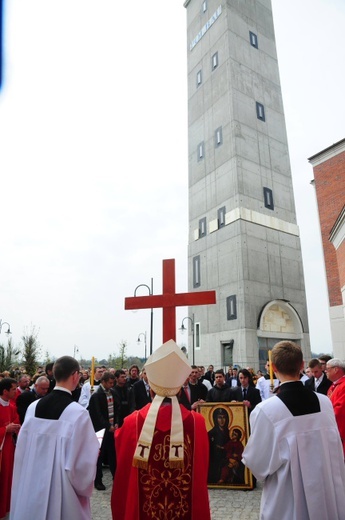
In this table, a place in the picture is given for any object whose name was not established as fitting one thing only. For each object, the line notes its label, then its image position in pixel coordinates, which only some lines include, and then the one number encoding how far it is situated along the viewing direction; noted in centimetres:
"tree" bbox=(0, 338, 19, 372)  2138
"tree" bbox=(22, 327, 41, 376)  2155
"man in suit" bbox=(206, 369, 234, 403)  812
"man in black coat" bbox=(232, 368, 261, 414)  870
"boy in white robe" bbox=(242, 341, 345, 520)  300
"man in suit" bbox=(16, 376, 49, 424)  674
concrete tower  2678
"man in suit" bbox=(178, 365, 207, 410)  900
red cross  528
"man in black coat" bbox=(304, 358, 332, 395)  745
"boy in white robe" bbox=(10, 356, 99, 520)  337
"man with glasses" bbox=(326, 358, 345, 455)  507
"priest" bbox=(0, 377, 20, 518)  540
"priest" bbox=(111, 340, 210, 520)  319
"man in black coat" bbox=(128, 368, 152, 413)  877
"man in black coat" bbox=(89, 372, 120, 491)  725
